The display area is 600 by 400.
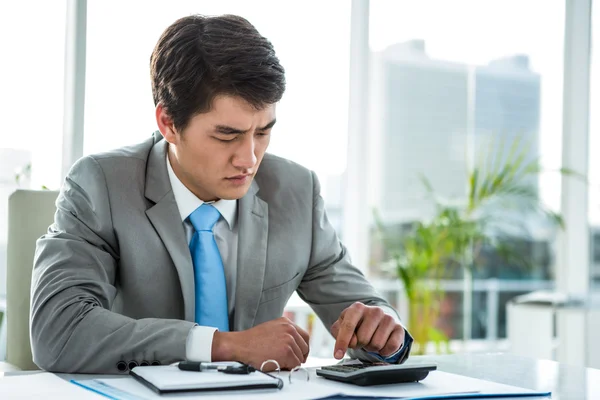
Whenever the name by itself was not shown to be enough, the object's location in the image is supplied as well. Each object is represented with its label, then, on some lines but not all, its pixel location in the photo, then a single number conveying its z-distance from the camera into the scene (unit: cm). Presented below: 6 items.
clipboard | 179
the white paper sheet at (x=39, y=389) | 178
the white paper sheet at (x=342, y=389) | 179
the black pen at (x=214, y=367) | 185
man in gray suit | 201
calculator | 188
